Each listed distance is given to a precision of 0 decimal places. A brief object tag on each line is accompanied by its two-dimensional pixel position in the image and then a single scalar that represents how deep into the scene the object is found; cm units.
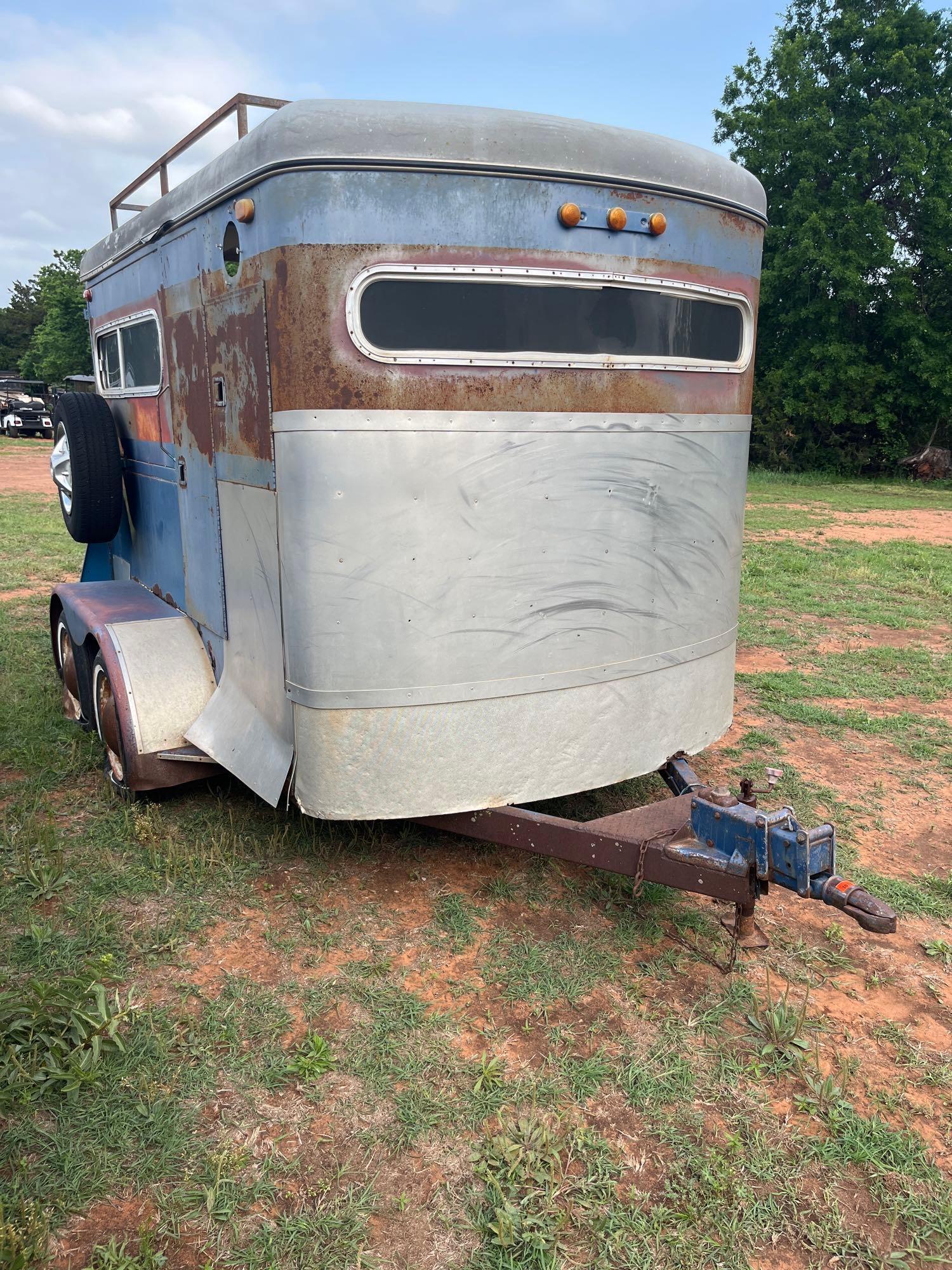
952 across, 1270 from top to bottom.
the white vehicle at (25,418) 3294
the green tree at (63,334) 4266
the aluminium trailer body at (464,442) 313
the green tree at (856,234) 2378
